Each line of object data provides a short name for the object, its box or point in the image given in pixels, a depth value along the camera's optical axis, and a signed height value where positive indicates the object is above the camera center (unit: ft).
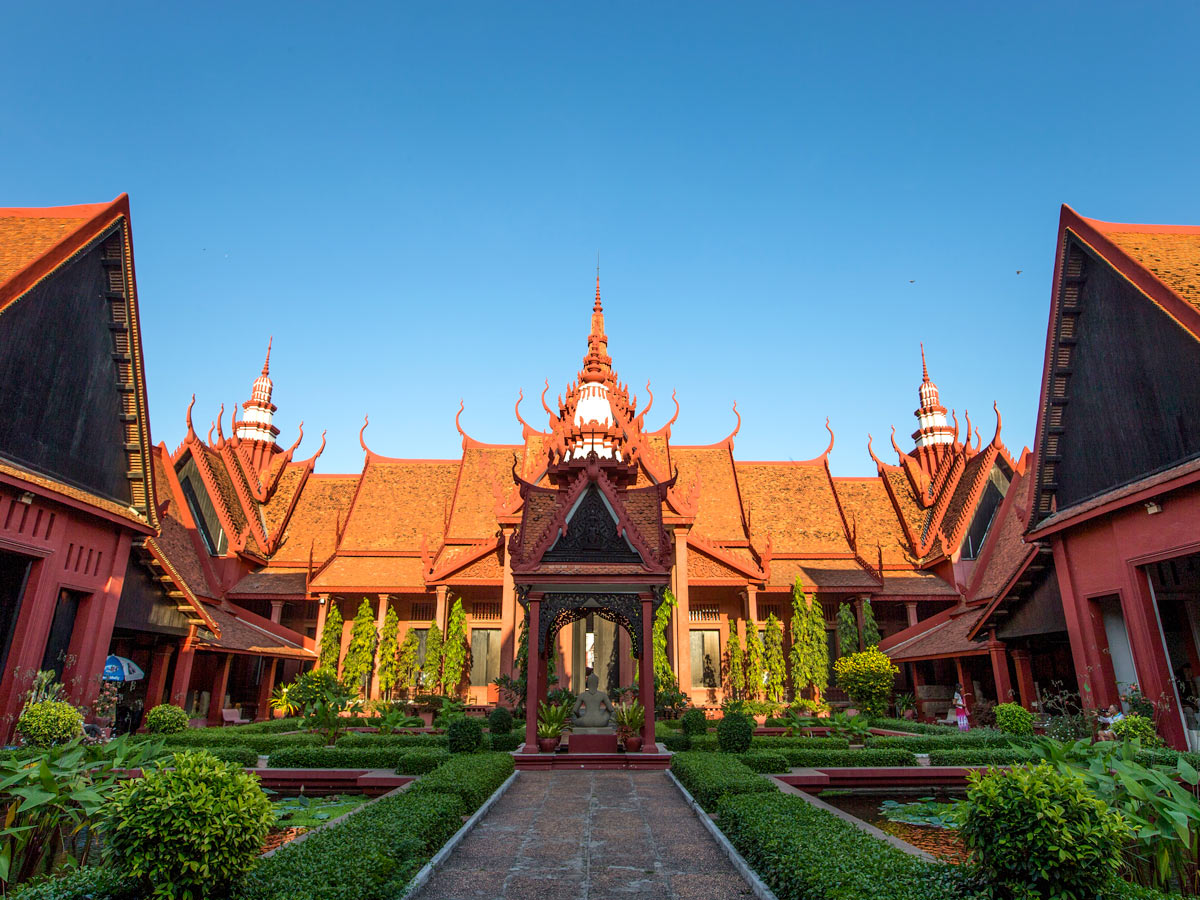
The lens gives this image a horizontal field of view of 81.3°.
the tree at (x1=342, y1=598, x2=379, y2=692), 65.05 +2.97
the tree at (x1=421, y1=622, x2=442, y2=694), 65.00 +1.81
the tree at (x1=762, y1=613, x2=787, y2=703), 66.60 +2.30
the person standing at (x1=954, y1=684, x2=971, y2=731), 52.75 -1.78
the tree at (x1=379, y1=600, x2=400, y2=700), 66.28 +2.56
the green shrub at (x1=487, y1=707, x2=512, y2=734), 41.57 -2.16
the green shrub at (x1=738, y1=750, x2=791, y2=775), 32.37 -3.47
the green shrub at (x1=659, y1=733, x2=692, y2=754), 40.45 -3.27
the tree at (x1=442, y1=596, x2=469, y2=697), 65.57 +2.66
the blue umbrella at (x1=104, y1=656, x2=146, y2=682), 42.47 +0.68
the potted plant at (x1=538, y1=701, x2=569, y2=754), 36.55 -2.24
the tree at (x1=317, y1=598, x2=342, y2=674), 66.69 +3.70
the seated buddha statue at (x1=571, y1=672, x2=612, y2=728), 37.93 -1.29
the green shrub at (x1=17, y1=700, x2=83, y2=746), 30.32 -1.75
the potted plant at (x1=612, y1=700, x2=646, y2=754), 37.40 -2.13
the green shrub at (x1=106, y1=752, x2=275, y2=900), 12.27 -2.55
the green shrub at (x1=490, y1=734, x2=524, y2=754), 39.41 -3.23
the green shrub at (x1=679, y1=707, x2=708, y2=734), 42.73 -2.28
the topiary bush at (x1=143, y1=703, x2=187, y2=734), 40.01 -2.08
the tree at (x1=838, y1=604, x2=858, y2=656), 69.21 +5.07
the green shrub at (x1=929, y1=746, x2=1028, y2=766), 33.12 -3.22
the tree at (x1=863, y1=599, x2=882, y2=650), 70.07 +5.37
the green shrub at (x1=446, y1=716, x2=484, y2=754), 35.58 -2.52
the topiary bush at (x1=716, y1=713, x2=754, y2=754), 35.55 -2.38
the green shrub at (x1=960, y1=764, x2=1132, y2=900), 11.53 -2.39
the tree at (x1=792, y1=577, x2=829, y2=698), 67.00 +3.51
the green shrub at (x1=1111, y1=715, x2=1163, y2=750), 30.83 -1.83
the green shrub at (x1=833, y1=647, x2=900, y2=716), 50.93 +0.46
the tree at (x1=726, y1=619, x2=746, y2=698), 65.92 +1.26
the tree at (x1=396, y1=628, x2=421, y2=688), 67.26 +1.76
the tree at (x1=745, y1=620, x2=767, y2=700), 65.62 +1.62
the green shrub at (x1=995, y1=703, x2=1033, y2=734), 39.50 -1.80
